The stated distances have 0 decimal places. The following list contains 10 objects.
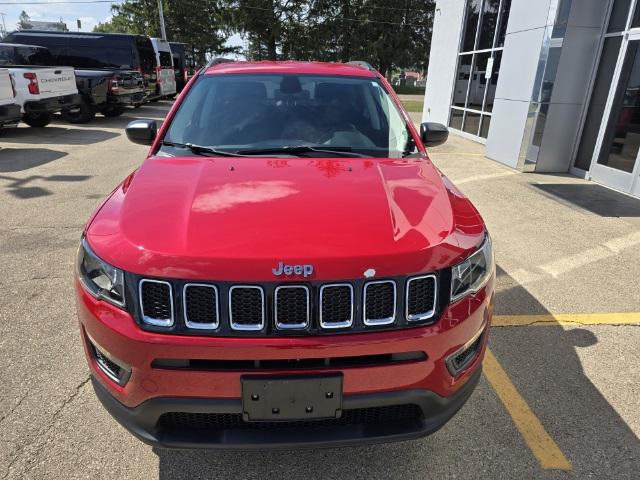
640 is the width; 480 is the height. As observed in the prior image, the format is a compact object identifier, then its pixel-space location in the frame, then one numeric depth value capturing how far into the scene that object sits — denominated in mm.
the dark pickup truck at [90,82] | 12416
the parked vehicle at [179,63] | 24875
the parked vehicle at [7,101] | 9539
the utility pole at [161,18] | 32850
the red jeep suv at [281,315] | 1646
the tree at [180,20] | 42344
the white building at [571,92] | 7258
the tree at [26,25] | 64681
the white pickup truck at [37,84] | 10727
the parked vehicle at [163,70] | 18562
